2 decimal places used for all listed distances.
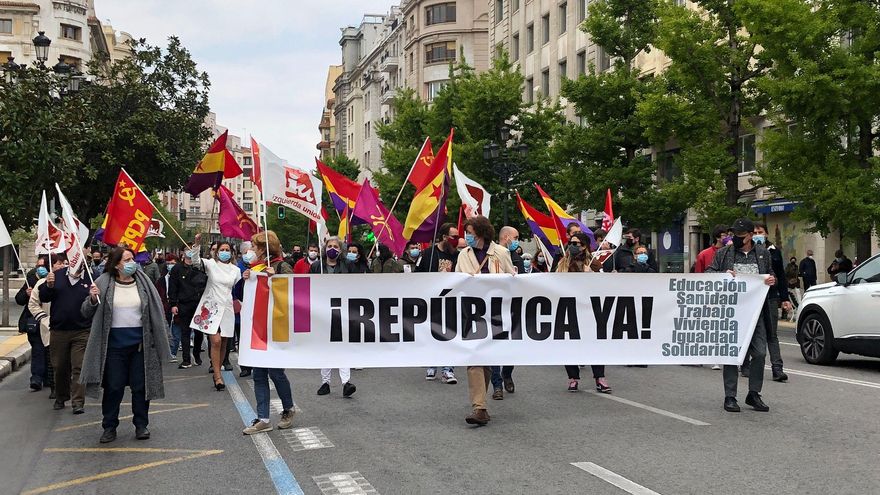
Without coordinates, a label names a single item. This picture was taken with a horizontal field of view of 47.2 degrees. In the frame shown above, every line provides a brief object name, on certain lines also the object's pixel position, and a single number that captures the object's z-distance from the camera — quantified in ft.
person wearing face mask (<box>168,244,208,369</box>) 49.34
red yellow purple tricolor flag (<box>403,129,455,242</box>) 41.45
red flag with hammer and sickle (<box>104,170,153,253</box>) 38.73
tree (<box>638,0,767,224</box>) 91.20
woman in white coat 42.14
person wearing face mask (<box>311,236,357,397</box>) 41.81
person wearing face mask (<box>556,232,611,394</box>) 38.04
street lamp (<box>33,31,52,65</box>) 72.97
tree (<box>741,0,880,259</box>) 75.10
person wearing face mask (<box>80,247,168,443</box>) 29.07
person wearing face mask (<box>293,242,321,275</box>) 41.70
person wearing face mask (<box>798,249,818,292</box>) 87.51
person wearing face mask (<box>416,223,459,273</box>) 41.39
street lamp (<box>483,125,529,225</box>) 102.47
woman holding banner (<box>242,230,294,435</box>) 29.45
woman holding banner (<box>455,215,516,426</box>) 30.81
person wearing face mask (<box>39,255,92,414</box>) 35.09
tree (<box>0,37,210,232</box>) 104.99
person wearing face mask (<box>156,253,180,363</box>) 56.54
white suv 44.14
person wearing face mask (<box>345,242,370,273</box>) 43.52
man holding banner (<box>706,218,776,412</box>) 32.58
